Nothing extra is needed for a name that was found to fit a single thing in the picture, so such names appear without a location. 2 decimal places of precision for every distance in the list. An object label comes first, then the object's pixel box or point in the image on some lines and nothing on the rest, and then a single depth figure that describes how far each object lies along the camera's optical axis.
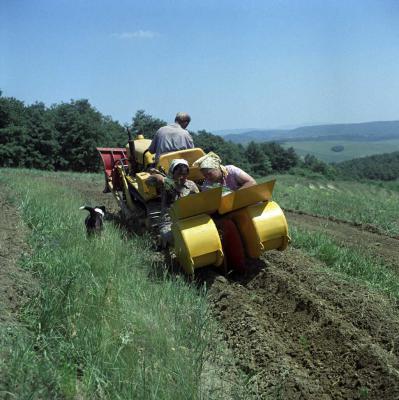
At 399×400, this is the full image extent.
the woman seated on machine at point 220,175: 5.72
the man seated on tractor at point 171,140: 7.32
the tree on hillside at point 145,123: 40.77
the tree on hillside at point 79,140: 39.66
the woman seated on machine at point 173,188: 6.12
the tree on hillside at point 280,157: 60.53
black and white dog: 6.41
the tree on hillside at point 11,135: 36.19
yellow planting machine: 5.23
